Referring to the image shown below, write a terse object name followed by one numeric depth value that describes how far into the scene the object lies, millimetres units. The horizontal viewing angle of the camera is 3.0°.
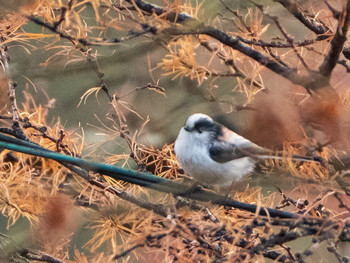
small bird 5326
